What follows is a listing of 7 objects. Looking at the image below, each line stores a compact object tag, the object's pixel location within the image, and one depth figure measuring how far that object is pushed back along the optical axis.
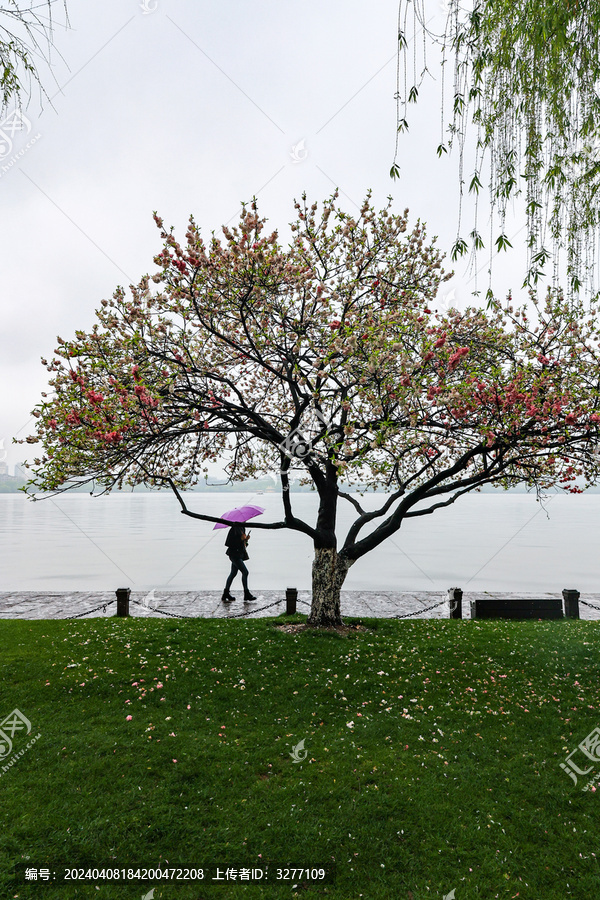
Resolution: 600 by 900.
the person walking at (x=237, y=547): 11.37
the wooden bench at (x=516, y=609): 9.98
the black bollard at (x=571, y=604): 10.37
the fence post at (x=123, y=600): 10.04
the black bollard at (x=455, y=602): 10.31
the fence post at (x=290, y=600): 9.88
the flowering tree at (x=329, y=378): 6.71
